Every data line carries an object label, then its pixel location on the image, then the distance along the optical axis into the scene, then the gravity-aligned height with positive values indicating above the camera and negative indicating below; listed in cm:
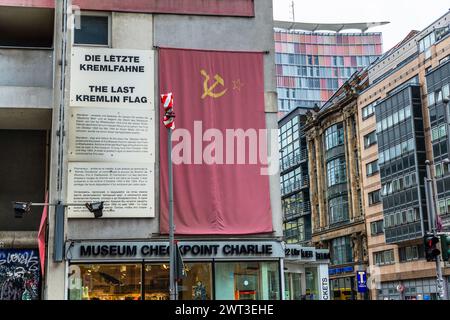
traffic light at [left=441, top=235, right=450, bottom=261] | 2716 +174
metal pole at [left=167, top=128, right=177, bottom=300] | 1658 +147
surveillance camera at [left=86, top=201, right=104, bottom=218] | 1962 +277
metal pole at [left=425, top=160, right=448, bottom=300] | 3737 +104
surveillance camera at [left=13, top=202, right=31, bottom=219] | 1919 +282
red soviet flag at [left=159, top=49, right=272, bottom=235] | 2206 +521
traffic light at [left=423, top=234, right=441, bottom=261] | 2888 +188
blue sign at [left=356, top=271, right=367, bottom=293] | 7775 +127
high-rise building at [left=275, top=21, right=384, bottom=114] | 14788 +5395
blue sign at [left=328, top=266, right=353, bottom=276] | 8906 +309
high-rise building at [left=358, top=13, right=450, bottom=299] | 6969 +1525
